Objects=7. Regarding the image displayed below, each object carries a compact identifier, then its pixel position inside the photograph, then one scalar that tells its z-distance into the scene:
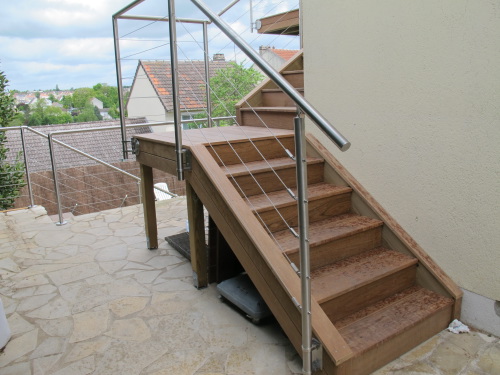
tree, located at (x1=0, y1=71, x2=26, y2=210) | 5.99
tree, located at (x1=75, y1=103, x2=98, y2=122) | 29.42
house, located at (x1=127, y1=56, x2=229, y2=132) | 9.89
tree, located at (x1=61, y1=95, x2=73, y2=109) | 30.70
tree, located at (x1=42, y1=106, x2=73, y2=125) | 25.39
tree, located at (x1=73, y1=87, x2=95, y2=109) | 33.78
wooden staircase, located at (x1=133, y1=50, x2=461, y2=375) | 1.85
